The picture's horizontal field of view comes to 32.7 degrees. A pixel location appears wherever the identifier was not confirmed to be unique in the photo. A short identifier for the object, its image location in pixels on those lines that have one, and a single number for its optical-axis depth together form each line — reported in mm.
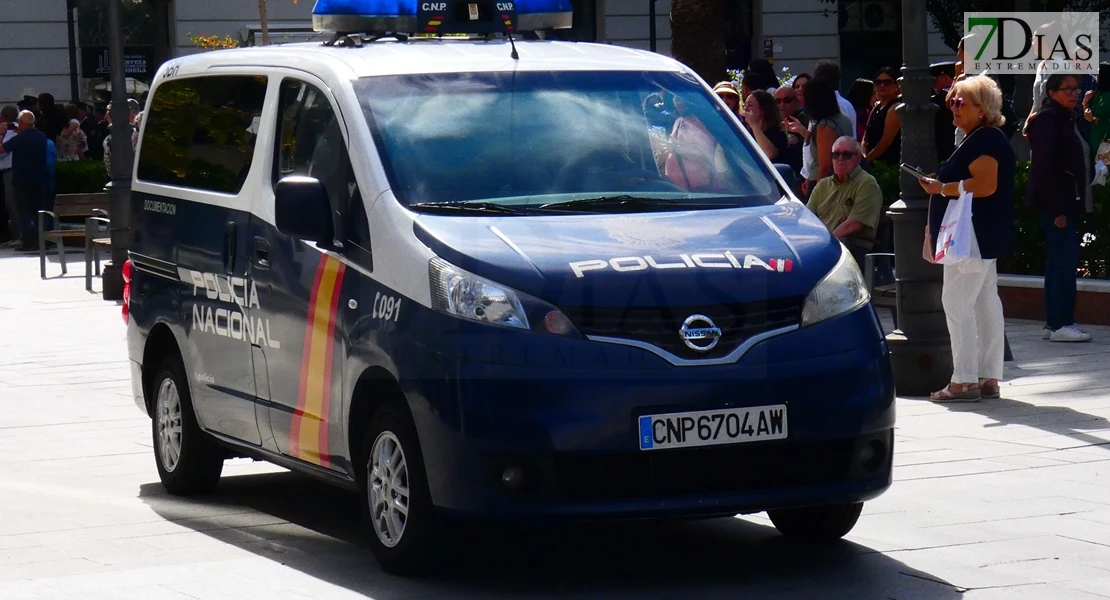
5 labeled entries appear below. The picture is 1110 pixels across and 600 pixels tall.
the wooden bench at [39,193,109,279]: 22344
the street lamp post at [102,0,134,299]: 18641
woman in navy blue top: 10078
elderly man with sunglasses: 11859
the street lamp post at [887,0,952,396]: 10805
